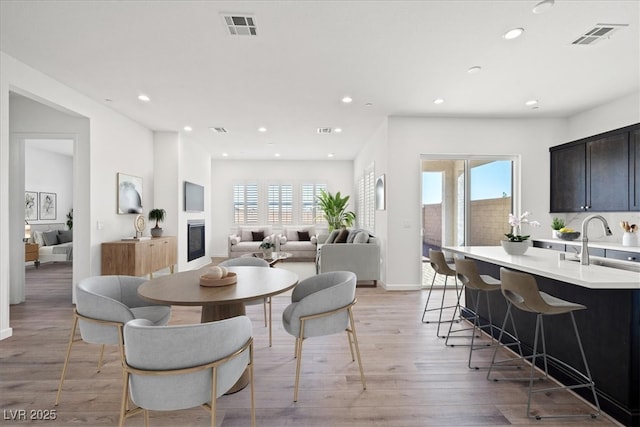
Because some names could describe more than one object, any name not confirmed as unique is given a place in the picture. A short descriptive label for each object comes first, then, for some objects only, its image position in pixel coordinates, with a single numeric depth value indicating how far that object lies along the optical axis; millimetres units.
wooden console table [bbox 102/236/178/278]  4426
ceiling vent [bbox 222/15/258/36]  2498
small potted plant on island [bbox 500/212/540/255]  2908
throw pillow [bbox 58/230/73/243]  7639
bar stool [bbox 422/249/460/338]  3202
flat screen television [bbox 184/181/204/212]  6336
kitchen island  1801
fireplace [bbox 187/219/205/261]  6641
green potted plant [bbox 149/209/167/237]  5434
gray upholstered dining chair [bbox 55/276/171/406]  1847
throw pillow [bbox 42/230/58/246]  7262
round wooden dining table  1795
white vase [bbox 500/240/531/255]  2906
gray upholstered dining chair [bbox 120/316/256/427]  1275
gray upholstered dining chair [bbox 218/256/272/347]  3078
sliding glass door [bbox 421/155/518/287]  5230
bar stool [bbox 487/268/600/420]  1895
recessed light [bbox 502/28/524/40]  2635
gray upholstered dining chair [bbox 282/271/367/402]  2031
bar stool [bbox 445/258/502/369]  2600
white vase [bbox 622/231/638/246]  3717
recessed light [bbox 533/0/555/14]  2281
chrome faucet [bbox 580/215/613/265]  2271
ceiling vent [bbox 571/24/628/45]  2593
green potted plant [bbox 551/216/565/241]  4766
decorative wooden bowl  2102
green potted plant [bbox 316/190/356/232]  8398
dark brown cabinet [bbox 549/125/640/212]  3887
